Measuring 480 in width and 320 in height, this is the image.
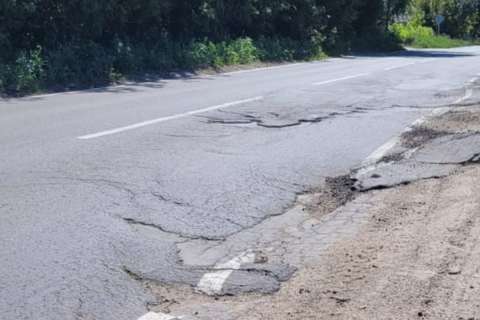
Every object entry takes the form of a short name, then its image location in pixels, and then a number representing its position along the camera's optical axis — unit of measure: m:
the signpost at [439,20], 64.47
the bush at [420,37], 50.88
